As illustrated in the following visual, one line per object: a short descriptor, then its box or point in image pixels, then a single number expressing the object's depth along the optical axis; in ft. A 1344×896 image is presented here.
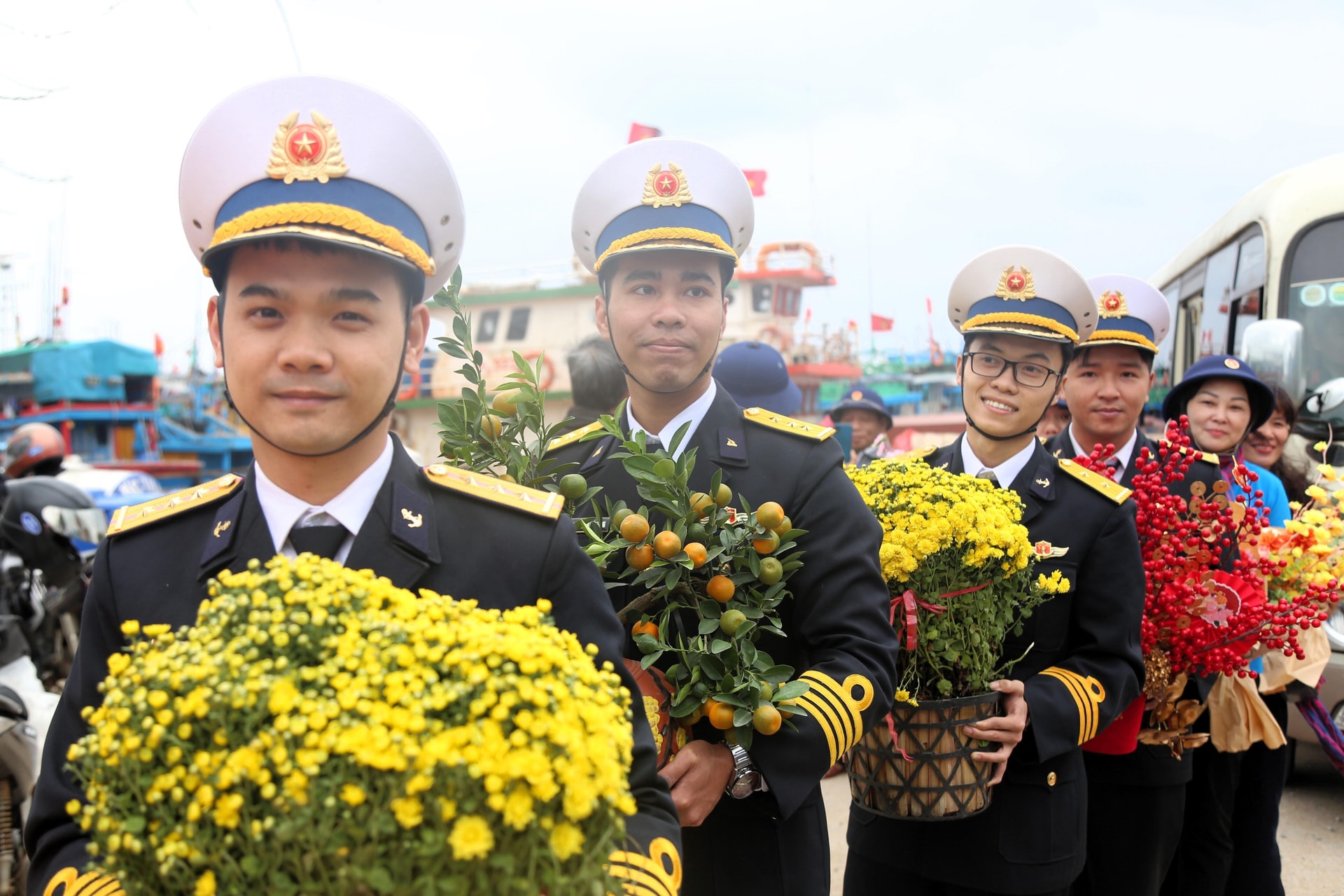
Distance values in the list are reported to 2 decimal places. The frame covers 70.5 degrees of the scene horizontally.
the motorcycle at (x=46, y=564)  17.56
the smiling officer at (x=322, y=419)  4.86
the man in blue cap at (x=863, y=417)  24.22
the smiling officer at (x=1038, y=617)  8.39
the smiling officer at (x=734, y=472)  6.57
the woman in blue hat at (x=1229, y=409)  13.33
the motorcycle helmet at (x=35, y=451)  20.44
